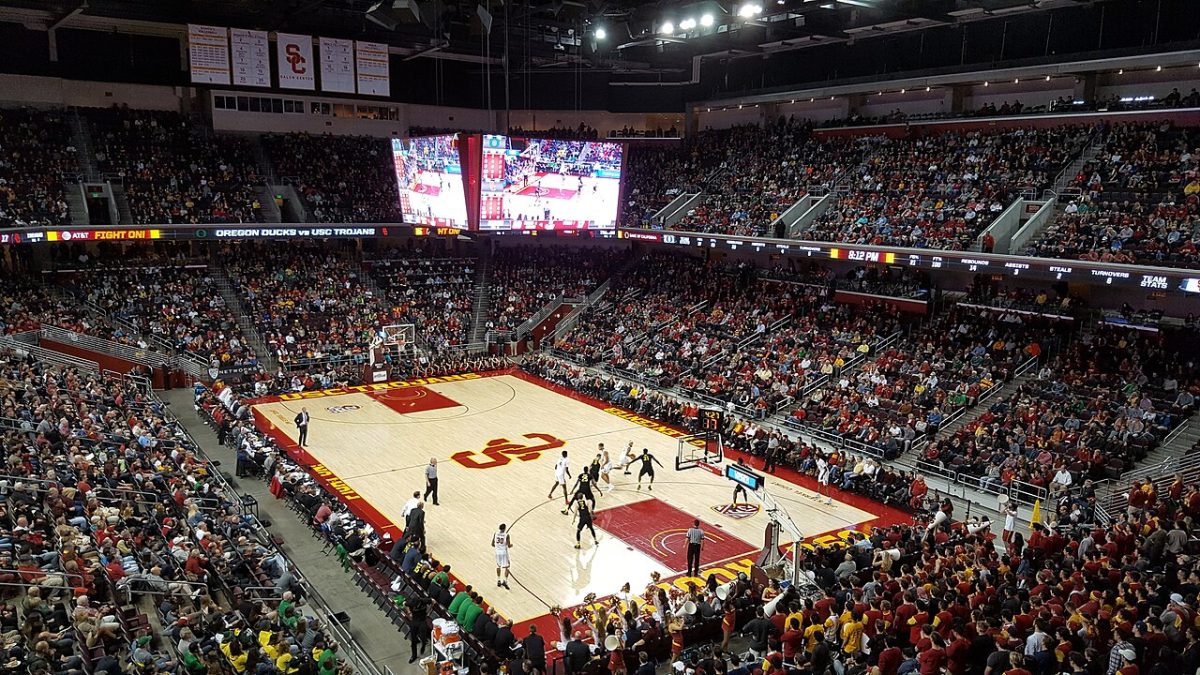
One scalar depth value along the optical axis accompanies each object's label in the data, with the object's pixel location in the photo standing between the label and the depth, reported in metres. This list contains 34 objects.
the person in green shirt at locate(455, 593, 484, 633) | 13.80
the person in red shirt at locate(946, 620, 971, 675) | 11.05
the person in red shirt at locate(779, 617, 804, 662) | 12.16
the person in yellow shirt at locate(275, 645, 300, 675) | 11.67
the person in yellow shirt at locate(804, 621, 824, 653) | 11.90
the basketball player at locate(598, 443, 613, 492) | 21.86
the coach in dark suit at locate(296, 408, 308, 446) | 25.17
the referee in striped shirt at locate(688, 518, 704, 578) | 16.59
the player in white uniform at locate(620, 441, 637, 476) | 22.85
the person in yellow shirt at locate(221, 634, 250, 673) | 11.56
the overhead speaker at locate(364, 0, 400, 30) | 30.12
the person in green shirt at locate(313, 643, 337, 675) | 11.93
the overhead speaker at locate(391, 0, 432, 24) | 27.17
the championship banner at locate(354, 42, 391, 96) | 33.38
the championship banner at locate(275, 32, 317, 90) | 31.61
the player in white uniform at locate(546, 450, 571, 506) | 20.58
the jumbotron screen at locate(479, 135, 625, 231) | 30.84
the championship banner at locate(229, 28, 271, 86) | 31.61
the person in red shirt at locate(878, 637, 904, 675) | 11.45
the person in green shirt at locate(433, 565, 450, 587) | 14.96
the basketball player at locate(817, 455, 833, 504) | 22.33
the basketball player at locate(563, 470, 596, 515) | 18.61
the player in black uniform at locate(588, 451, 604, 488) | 20.44
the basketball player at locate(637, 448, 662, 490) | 21.56
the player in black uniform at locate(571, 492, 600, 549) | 18.09
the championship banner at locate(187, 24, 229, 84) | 30.62
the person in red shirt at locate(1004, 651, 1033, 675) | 10.19
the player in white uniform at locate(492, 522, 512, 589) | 16.42
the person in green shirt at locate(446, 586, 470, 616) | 14.19
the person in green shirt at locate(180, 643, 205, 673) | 11.38
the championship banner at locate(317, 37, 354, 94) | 32.66
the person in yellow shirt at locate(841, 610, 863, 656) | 12.06
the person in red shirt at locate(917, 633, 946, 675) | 10.98
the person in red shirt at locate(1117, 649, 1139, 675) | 10.21
